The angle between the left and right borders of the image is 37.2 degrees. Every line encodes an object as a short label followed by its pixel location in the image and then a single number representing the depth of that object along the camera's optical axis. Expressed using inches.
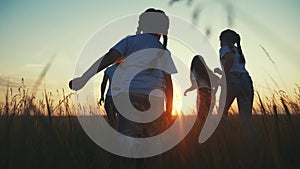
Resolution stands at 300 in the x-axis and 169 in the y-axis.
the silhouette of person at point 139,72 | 139.6
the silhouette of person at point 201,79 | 234.0
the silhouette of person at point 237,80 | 217.0
